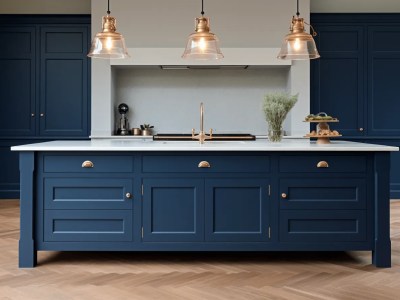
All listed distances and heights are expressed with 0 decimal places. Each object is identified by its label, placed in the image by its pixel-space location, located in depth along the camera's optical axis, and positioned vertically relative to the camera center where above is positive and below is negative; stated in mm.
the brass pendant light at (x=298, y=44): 4508 +816
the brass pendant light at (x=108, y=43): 4410 +799
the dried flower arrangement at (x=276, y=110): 4848 +309
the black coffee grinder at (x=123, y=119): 8055 +380
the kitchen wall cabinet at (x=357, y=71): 8359 +1113
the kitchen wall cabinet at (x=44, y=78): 8289 +979
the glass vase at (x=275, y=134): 4936 +105
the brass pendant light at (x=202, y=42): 4410 +804
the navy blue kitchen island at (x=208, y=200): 4273 -399
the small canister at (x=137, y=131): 7957 +208
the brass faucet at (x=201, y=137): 4766 +78
